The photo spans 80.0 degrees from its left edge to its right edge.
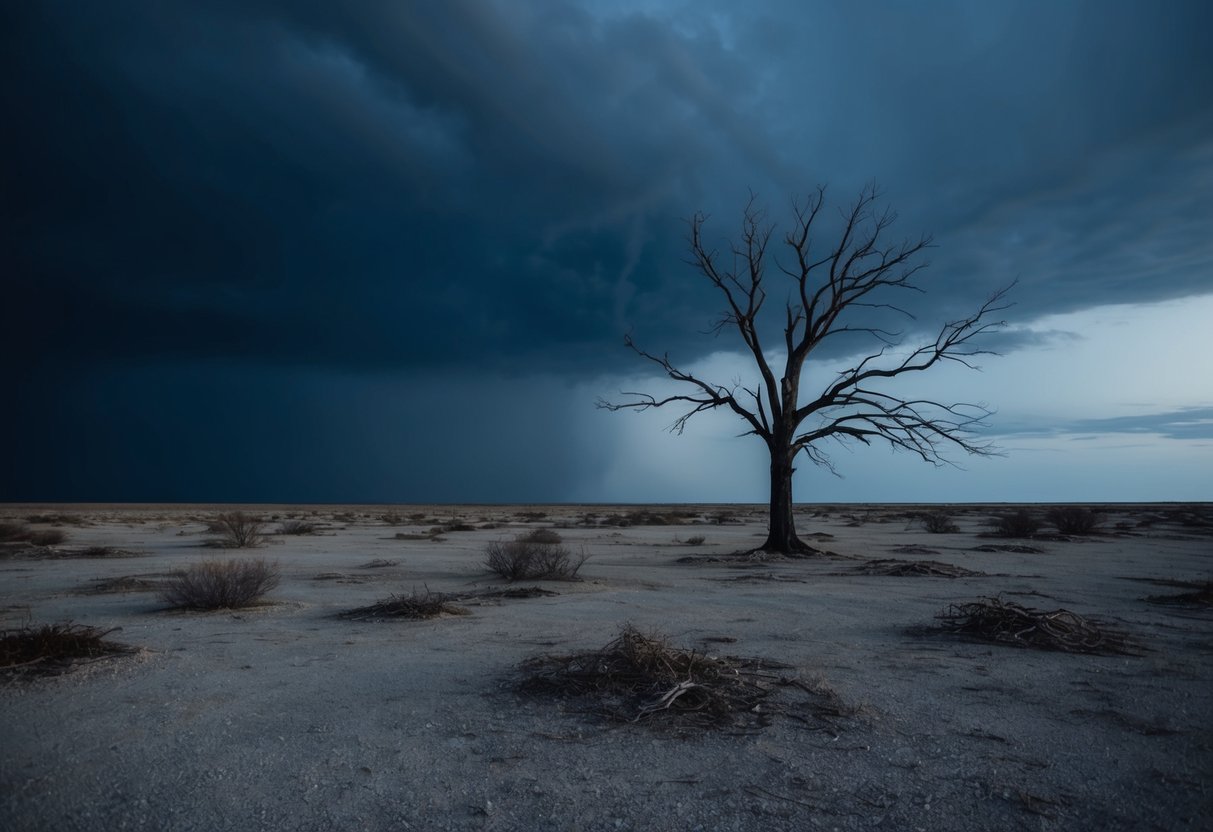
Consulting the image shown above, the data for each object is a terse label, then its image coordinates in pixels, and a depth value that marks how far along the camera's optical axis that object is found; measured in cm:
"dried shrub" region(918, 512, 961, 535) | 3516
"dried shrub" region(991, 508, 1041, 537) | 2884
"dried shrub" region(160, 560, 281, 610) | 1058
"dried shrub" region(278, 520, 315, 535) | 3484
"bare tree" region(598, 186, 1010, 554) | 2070
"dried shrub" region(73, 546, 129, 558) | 2040
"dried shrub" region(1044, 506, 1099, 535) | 3109
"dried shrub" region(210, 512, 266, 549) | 2462
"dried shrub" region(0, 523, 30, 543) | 2656
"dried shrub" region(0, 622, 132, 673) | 661
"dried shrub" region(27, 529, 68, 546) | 2520
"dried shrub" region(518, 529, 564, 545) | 2203
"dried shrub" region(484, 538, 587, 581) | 1463
